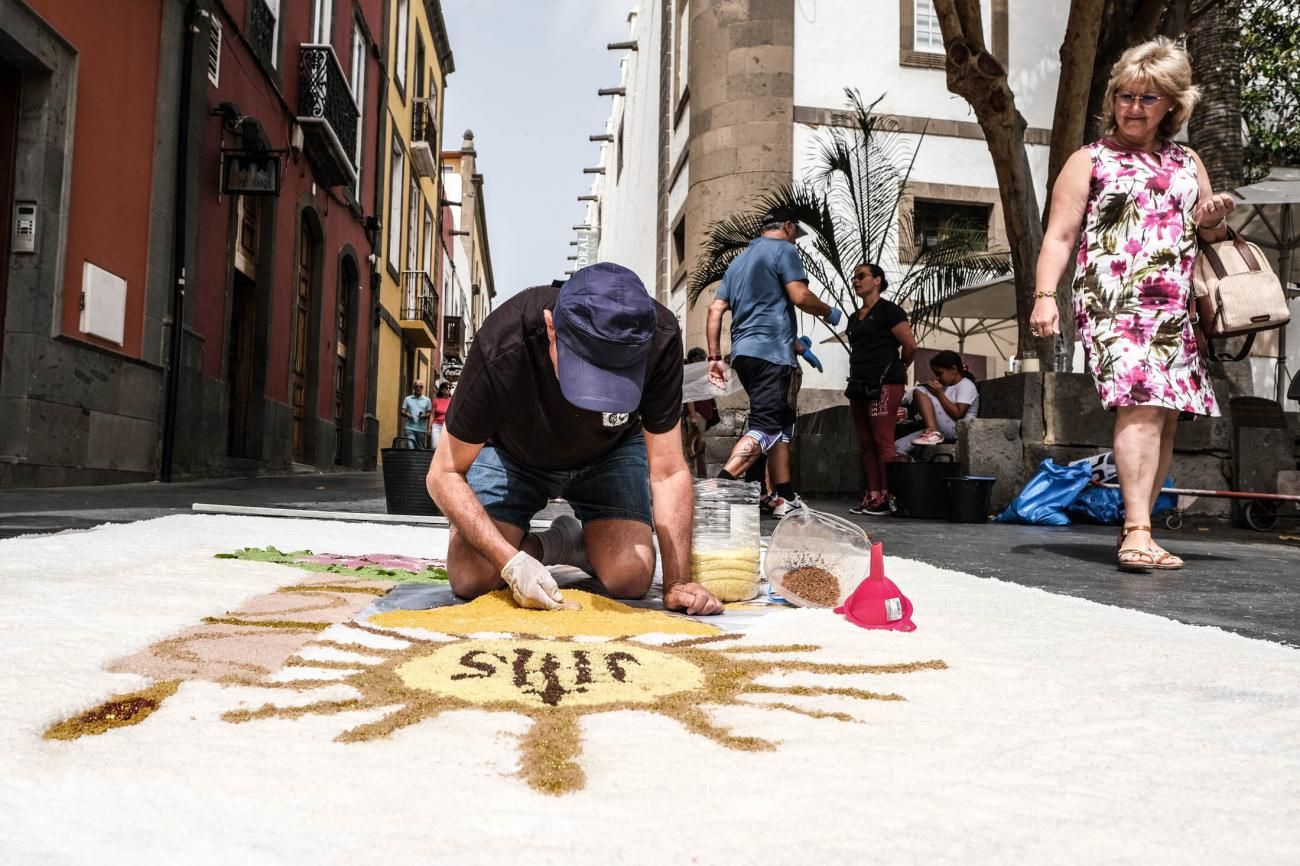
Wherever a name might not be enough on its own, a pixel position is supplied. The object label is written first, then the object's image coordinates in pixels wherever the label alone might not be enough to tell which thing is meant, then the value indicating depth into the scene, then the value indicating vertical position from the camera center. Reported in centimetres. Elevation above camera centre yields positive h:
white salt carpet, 100 -34
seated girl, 759 +70
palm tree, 899 +247
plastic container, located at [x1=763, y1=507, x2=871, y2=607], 283 -19
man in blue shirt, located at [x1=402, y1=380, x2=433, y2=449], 1597 +99
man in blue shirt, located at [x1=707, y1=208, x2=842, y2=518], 565 +85
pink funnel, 238 -26
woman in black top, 689 +80
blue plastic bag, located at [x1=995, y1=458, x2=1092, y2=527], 650 +0
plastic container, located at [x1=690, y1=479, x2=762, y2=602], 281 -16
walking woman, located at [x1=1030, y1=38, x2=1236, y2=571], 361 +83
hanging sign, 922 +264
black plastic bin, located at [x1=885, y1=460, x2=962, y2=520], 662 +2
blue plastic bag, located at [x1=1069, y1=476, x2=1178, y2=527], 656 -6
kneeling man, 216 +10
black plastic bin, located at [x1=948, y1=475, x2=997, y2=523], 645 -4
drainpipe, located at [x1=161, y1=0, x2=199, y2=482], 808 +193
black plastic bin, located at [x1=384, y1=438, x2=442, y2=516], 523 -2
